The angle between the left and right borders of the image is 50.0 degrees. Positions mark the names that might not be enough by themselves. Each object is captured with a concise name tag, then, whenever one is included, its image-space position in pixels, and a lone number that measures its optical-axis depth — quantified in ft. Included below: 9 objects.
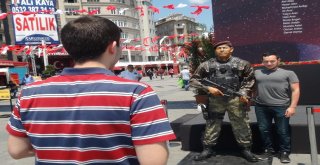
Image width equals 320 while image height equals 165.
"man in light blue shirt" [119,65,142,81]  32.54
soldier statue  16.21
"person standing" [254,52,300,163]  16.25
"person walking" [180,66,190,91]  59.52
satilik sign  73.77
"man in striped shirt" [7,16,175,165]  4.61
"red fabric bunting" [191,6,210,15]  49.15
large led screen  26.78
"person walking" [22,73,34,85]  59.11
